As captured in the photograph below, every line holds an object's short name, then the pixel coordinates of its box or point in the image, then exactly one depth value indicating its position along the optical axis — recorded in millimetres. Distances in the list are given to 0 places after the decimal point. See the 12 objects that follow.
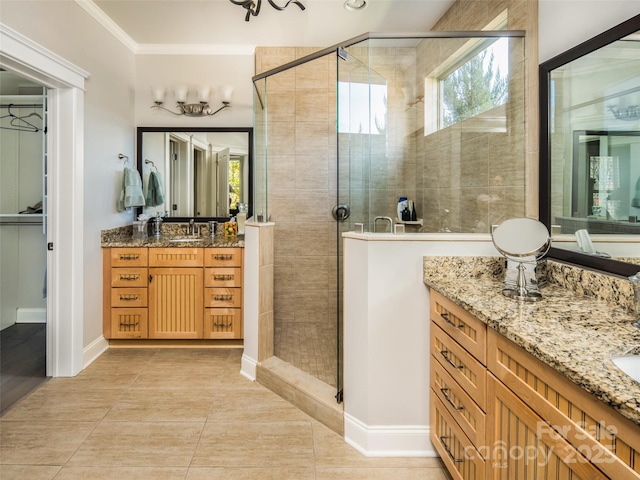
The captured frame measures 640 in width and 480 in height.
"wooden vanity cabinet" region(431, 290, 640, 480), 762
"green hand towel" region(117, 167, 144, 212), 3324
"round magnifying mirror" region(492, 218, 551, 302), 1491
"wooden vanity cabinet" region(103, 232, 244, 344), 3131
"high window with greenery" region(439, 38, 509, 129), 2074
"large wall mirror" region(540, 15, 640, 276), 1341
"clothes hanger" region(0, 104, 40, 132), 3507
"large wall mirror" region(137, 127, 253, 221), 3676
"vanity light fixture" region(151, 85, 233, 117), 3561
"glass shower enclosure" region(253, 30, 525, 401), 2027
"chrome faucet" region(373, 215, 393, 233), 1923
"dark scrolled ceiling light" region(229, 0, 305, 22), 2252
